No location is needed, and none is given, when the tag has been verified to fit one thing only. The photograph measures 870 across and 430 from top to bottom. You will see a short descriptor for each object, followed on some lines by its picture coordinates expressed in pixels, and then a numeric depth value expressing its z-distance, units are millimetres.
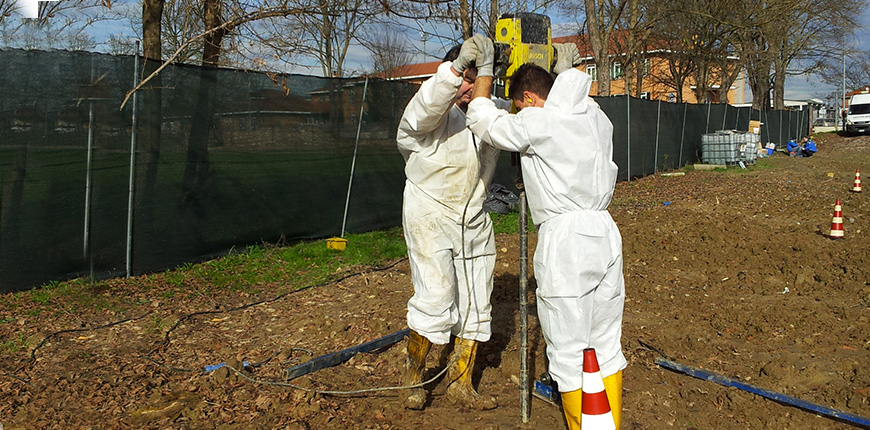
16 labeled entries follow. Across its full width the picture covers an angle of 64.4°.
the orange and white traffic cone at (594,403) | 2721
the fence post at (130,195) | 6593
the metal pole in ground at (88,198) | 6348
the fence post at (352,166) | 8836
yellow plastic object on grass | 8188
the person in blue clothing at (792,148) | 25922
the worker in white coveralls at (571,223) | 3225
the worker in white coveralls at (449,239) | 3900
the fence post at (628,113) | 16075
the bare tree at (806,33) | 28188
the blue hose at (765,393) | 3703
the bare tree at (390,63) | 19684
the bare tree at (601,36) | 16797
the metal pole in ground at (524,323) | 3674
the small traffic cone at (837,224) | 8648
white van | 36938
